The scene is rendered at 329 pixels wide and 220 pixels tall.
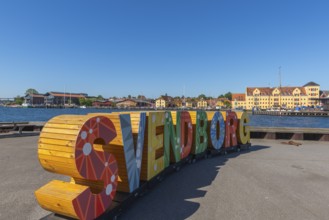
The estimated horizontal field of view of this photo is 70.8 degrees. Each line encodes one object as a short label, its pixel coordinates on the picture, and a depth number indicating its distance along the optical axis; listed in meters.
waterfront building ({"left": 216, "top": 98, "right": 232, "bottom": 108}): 191.50
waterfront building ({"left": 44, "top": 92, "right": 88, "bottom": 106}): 189.55
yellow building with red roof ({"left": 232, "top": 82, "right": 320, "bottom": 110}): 148.50
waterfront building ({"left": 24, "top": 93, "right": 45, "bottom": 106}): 190.00
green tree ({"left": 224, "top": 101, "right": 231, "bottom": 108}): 191.35
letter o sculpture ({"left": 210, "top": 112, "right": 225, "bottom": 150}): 10.67
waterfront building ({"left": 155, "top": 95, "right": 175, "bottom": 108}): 194.79
